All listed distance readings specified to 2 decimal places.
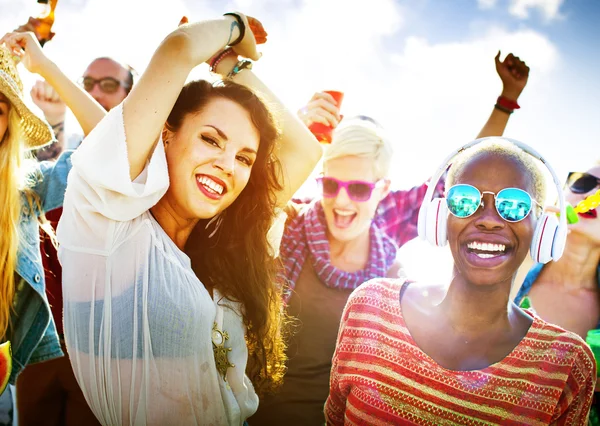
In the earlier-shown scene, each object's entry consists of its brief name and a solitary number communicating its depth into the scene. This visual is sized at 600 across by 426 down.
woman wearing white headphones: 2.08
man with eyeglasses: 4.23
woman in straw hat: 2.62
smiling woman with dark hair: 1.99
